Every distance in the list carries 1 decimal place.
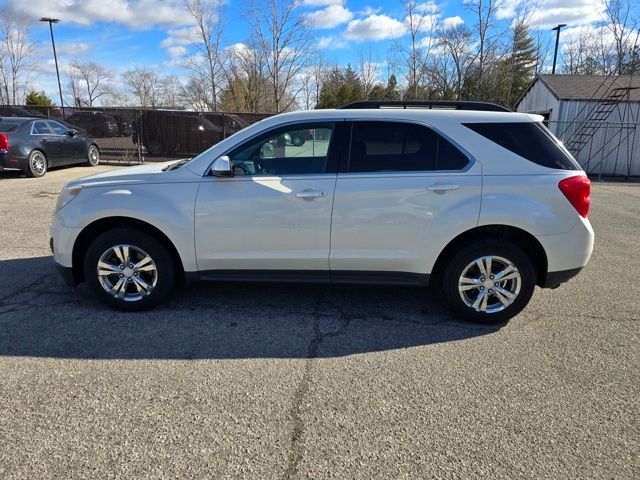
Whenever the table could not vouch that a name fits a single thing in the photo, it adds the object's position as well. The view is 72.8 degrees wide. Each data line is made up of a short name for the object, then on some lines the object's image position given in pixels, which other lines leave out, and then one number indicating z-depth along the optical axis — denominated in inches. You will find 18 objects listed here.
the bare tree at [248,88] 1024.2
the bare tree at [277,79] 976.0
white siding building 666.2
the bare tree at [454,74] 1107.3
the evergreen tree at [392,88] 1308.3
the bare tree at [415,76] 1069.8
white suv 141.2
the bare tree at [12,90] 1863.9
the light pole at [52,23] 1319.6
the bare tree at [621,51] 1160.0
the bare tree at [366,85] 1374.3
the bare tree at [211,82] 1035.3
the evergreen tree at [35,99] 1862.7
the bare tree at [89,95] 2644.7
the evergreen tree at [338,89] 1395.2
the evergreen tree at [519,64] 1124.2
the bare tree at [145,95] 2463.1
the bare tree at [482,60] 1041.5
